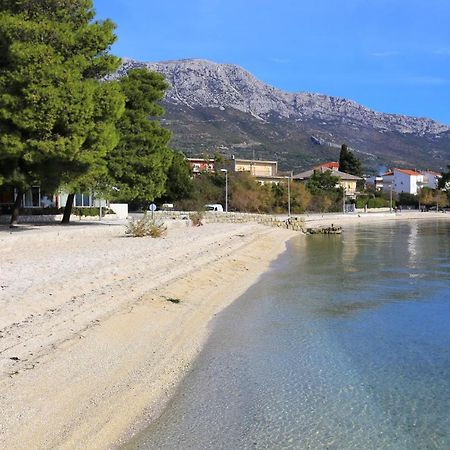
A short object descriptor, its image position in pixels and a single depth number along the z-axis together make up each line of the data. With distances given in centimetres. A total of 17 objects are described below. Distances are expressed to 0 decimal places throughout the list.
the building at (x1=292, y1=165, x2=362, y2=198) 12537
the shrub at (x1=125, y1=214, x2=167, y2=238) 3266
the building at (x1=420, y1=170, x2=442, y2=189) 16638
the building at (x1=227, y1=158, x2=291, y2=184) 11344
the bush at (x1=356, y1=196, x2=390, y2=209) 12109
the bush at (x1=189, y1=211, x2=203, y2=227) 4847
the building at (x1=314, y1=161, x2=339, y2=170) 14527
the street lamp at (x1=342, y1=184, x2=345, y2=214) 10688
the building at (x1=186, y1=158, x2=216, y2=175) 9306
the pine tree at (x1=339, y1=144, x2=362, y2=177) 14312
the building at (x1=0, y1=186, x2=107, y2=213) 4575
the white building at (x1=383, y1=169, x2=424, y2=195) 16100
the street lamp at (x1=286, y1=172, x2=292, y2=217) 8972
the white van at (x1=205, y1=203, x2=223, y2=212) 7261
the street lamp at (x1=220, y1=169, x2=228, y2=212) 7924
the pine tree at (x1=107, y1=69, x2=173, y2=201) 4138
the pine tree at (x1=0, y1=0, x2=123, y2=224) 2606
